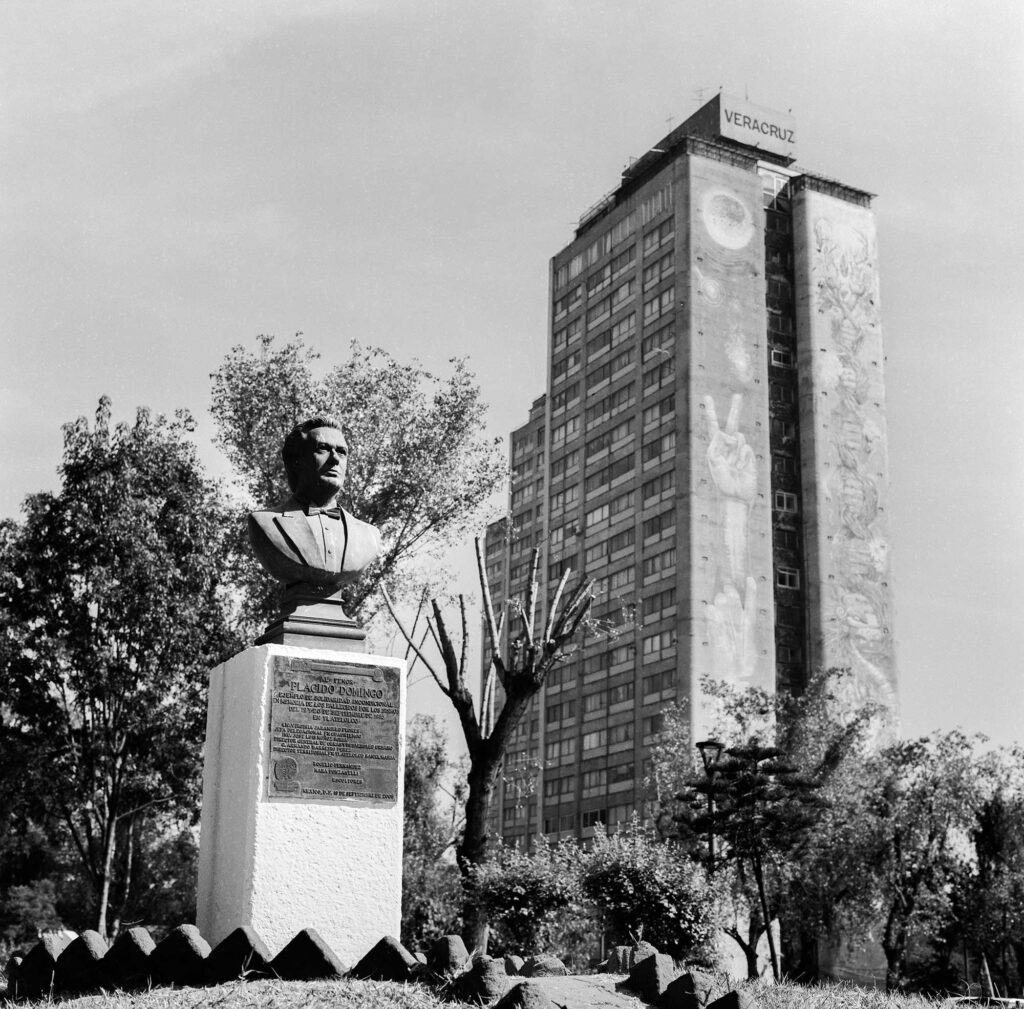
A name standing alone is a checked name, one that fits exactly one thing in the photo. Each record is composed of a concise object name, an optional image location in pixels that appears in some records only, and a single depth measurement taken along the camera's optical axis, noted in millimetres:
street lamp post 25578
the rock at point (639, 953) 10200
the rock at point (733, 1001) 7948
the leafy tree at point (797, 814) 33469
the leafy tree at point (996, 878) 43062
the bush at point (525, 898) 18969
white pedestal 10711
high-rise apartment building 75688
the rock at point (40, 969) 9867
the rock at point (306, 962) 9234
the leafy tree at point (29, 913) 40406
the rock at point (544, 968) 9945
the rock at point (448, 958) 8844
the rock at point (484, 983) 8320
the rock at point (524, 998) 7773
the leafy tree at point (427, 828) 34875
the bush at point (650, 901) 18422
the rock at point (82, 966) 9508
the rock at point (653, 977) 8992
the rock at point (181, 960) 9211
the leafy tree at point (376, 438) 27578
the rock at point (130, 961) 9336
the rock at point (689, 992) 8586
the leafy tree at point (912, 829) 37875
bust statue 11617
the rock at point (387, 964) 9133
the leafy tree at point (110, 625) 24828
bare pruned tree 20953
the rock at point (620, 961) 10617
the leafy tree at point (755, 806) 26656
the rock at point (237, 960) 9172
